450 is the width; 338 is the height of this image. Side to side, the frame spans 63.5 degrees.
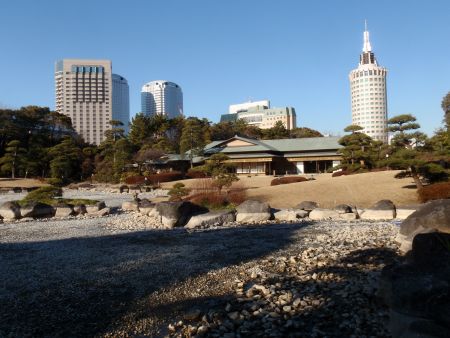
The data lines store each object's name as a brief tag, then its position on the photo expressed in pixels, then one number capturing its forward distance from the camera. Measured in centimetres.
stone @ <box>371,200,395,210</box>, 1007
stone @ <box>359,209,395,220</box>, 995
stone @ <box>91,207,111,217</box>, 1284
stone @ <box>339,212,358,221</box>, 1005
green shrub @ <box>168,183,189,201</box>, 1561
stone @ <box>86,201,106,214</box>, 1328
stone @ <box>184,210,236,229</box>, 934
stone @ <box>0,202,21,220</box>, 1220
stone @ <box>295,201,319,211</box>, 1111
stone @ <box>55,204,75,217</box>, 1270
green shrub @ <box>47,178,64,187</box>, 2717
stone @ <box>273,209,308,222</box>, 1020
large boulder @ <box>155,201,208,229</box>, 955
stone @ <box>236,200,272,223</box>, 995
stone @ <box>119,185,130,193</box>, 2398
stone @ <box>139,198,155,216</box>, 1196
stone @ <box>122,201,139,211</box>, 1395
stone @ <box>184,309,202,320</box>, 359
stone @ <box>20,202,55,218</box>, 1234
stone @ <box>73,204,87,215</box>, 1309
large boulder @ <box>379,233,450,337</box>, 251
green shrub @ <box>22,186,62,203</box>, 1545
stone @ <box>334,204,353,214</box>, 1034
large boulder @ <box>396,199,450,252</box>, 575
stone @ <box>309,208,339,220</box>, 1023
